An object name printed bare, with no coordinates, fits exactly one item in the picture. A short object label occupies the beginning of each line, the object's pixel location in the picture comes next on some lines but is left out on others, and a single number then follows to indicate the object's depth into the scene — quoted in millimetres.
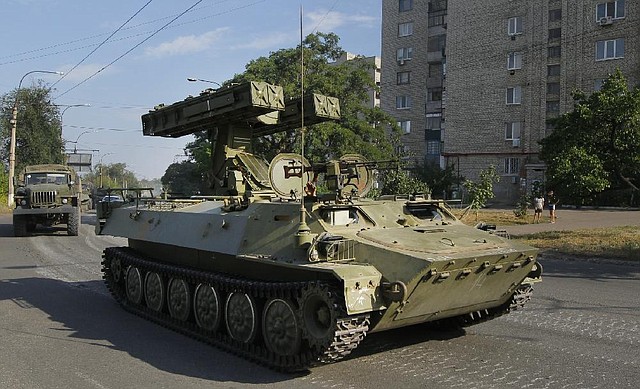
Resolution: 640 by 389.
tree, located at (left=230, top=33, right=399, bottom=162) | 31438
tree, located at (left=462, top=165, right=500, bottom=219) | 22541
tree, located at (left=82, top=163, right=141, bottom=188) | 100812
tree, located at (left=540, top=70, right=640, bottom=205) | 14367
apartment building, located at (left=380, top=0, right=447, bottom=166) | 50750
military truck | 21828
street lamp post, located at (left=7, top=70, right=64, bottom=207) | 35906
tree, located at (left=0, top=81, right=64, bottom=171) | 45156
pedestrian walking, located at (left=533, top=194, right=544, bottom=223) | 26578
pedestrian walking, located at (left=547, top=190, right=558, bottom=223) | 26766
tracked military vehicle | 6102
